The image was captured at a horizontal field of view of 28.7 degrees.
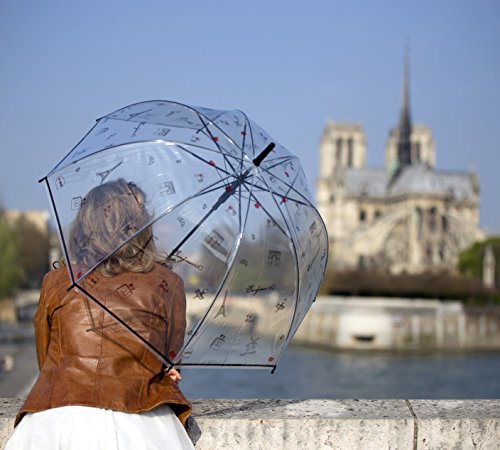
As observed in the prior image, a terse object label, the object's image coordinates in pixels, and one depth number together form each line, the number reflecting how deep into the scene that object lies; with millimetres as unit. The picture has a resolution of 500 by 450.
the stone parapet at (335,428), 4102
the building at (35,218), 88288
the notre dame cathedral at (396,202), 85688
